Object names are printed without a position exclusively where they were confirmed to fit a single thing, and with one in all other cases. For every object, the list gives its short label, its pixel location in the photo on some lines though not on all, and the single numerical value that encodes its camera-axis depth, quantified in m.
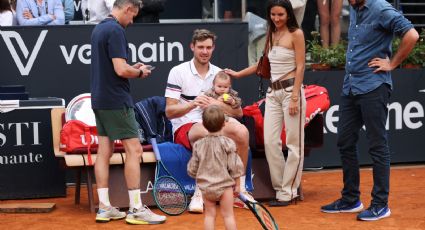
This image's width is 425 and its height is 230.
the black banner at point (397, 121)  21.30
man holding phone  15.83
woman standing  17.22
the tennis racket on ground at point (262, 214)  13.34
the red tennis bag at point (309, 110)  18.16
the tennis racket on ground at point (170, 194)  16.78
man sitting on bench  17.03
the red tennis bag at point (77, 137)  17.22
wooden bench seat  17.02
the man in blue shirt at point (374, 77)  15.65
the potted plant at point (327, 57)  21.44
